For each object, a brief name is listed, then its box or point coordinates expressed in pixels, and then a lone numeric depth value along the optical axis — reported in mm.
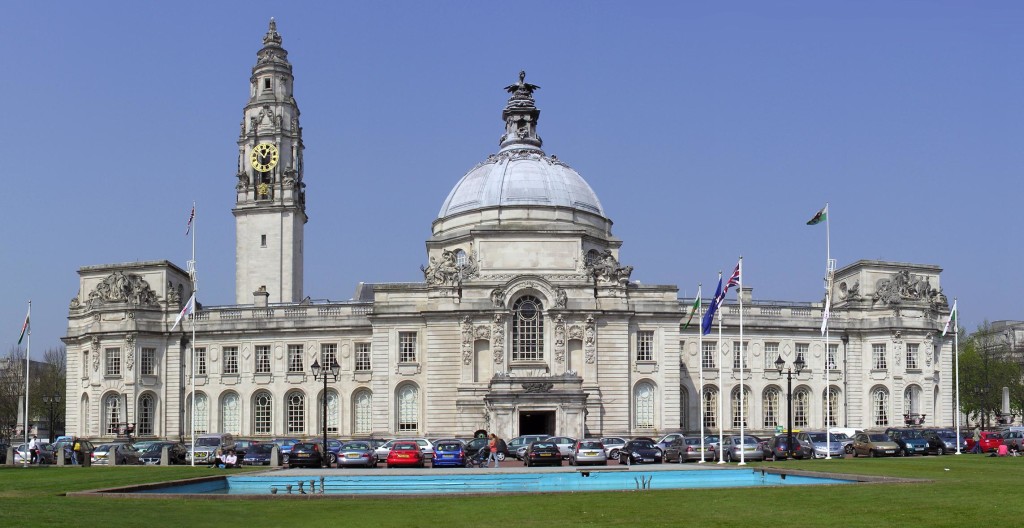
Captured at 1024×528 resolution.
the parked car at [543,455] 59531
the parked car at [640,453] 63750
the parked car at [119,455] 67625
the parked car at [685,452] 67312
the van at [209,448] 68250
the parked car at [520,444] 68762
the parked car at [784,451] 66000
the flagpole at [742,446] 59331
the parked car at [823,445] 66875
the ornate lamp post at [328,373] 90500
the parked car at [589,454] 59906
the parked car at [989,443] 71175
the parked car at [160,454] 69375
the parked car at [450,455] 60781
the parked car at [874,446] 67938
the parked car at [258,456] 63731
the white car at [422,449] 65050
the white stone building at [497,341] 87750
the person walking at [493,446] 62812
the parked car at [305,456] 61625
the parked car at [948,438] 74125
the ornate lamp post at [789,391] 65438
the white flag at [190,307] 78625
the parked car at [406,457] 61434
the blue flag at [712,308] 68881
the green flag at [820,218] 74312
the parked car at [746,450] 64125
